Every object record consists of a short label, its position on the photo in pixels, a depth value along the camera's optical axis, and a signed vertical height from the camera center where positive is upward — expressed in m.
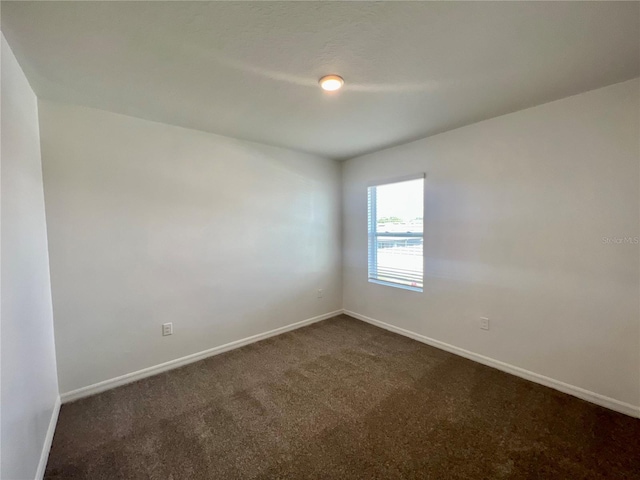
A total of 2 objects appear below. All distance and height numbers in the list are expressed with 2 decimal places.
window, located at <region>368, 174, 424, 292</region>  3.16 -0.11
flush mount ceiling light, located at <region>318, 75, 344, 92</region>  1.74 +0.93
